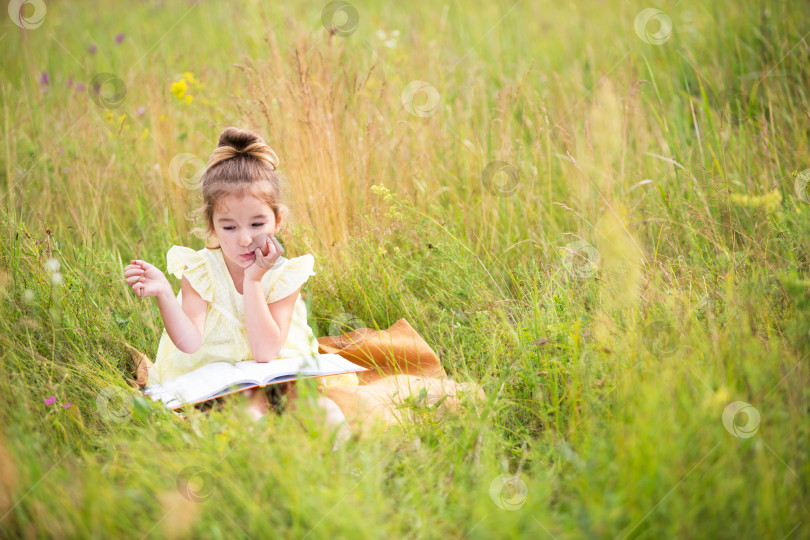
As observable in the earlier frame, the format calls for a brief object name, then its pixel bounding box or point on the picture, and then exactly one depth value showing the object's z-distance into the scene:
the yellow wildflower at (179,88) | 3.49
